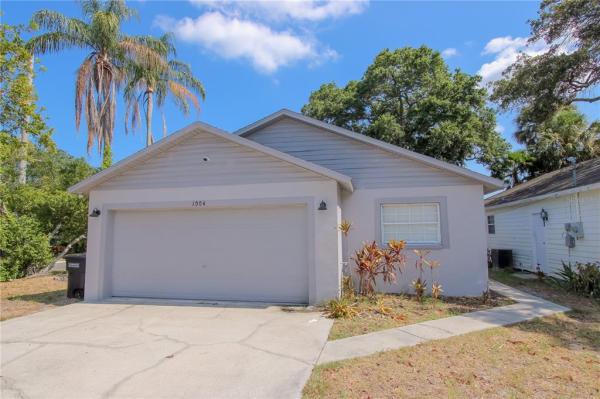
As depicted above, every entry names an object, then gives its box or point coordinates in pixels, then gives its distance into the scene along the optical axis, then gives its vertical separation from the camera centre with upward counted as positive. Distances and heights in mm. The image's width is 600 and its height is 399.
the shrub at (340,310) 7051 -1539
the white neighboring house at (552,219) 10156 +408
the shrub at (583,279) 9023 -1266
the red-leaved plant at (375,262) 8344 -703
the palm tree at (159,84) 18562 +8094
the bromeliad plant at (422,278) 8695 -1168
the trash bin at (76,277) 9305 -1086
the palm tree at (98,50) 16375 +8863
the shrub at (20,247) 12812 -408
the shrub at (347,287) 8339 -1301
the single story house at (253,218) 8531 +401
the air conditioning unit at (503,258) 15164 -1117
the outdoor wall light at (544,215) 12328 +565
